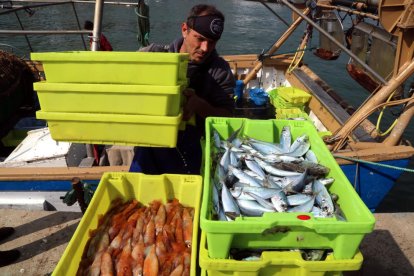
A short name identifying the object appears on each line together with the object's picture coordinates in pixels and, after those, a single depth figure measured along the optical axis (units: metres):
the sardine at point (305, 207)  1.90
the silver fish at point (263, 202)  1.89
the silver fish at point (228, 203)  1.83
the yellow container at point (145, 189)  2.43
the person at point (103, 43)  5.62
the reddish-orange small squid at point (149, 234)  2.26
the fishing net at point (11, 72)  6.36
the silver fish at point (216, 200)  1.86
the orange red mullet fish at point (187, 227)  2.27
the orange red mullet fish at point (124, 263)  2.04
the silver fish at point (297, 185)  2.07
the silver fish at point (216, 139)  2.56
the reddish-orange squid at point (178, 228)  2.28
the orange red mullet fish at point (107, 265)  2.00
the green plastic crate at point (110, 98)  2.29
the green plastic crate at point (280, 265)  1.63
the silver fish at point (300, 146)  2.42
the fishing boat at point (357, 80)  3.80
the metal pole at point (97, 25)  3.25
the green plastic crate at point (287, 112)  5.79
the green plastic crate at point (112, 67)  2.17
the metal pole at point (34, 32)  3.25
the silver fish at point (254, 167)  2.24
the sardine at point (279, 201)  1.91
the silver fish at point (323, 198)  1.89
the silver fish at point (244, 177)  2.14
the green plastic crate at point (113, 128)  2.39
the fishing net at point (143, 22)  5.11
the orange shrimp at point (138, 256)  2.04
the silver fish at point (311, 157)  2.38
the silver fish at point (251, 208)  1.88
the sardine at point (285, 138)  2.55
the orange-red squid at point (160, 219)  2.37
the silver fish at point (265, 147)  2.53
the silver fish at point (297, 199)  1.95
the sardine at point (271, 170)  2.21
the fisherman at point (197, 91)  2.85
